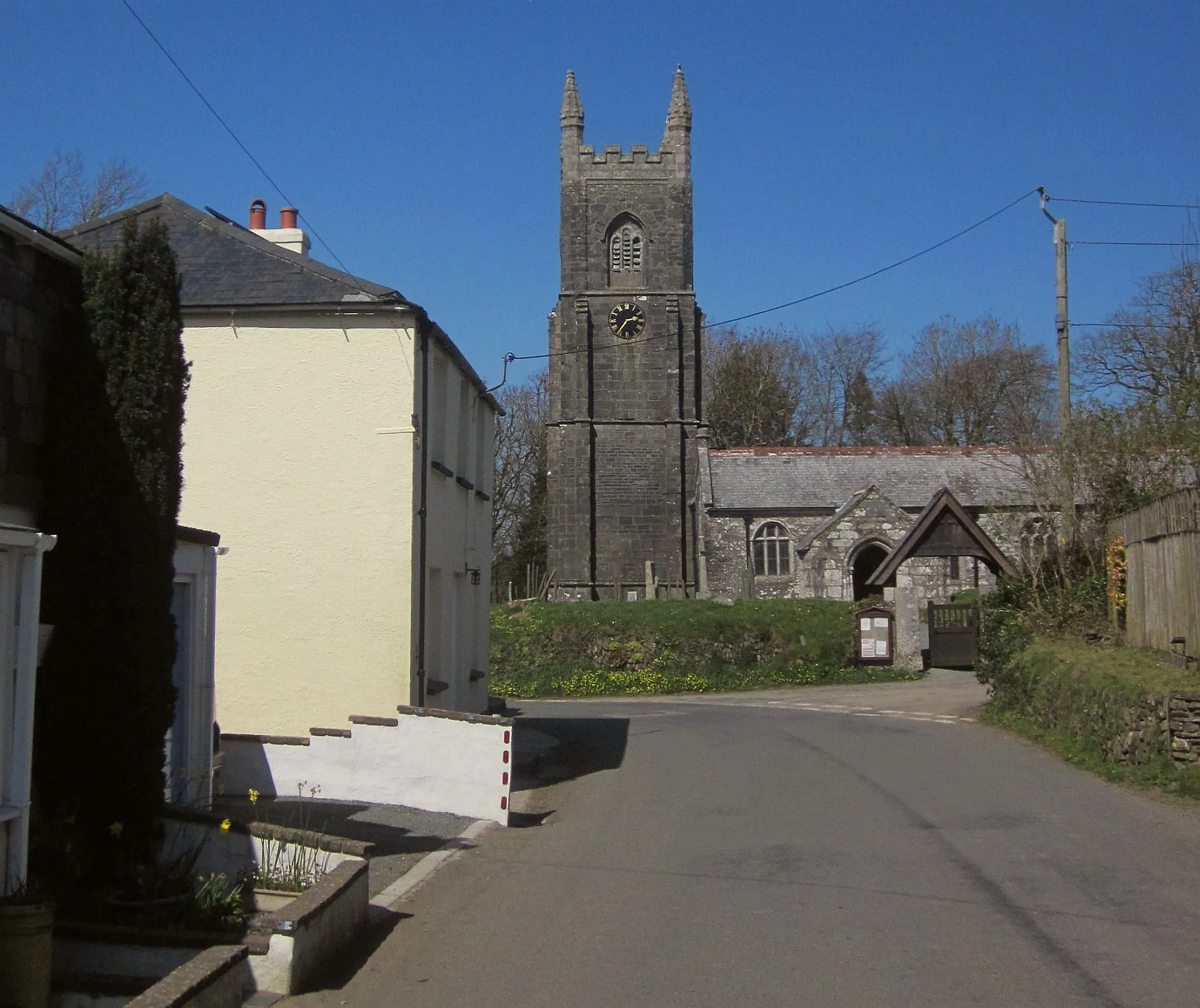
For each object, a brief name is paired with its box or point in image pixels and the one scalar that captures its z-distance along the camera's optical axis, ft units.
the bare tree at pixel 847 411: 231.09
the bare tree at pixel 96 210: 96.73
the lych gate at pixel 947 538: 76.38
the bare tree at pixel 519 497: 194.18
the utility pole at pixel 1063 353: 65.31
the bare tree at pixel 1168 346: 93.86
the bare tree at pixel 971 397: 210.79
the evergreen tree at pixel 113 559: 24.13
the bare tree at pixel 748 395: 221.46
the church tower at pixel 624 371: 163.02
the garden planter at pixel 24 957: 17.15
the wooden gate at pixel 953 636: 104.06
